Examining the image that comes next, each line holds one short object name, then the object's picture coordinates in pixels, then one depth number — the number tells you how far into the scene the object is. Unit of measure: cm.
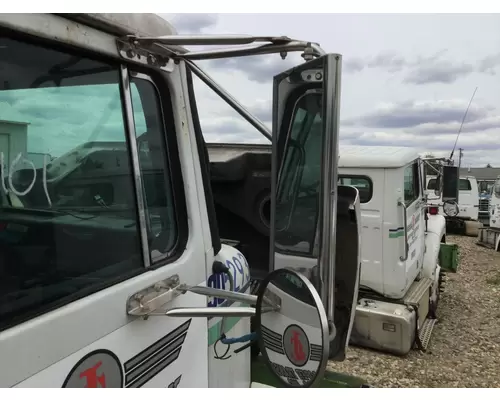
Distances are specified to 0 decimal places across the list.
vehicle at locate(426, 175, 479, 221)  1587
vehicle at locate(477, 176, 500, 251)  1269
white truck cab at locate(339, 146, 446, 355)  552
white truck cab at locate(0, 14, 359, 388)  115
